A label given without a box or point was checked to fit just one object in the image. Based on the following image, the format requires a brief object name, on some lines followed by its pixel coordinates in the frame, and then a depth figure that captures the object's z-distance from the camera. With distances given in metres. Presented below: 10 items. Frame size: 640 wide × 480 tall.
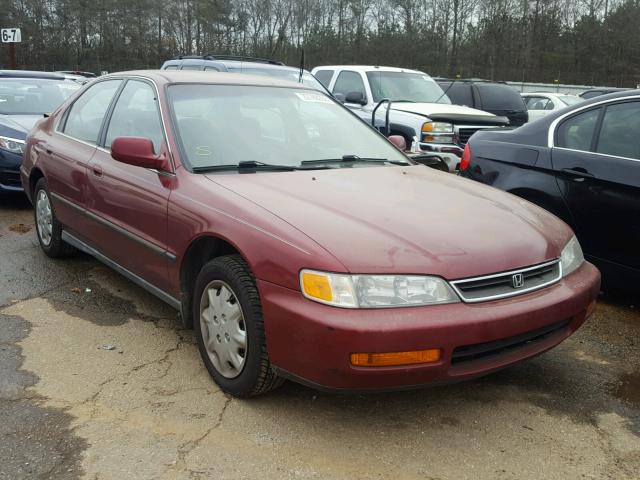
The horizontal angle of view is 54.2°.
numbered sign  15.26
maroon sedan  2.50
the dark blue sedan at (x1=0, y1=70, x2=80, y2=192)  6.97
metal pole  17.98
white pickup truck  8.07
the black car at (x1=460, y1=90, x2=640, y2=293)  4.05
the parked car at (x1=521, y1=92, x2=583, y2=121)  15.60
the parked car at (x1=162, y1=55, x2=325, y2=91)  9.07
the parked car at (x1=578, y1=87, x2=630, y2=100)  17.04
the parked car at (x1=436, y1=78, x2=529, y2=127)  12.06
